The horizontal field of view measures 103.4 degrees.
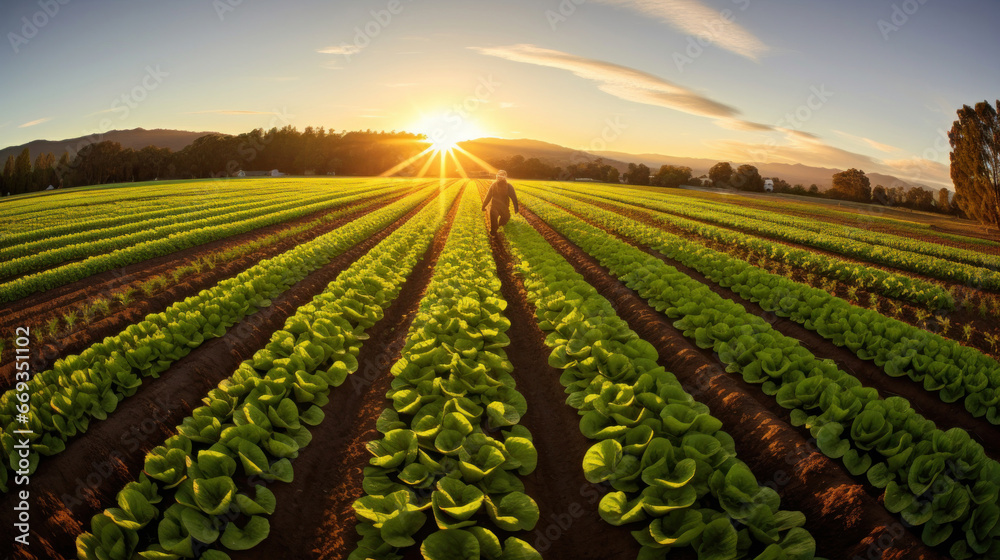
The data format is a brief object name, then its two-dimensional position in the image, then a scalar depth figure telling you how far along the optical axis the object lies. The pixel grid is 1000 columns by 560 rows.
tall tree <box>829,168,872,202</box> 65.62
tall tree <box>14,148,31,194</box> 77.86
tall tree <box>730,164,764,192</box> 75.56
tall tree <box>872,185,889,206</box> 62.12
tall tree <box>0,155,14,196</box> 76.25
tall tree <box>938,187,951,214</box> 57.58
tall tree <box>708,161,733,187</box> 84.25
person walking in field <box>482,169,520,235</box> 15.94
